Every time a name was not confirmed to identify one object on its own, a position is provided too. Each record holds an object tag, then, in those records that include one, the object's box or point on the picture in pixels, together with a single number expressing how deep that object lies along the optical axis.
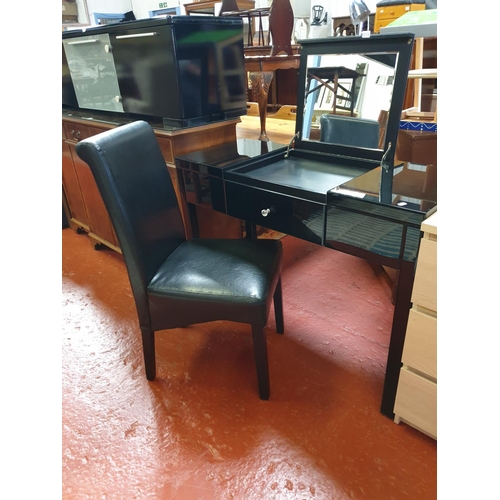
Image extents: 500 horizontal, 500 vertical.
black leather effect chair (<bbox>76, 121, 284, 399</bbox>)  1.15
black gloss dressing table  1.05
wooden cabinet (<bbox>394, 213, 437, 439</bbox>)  0.95
